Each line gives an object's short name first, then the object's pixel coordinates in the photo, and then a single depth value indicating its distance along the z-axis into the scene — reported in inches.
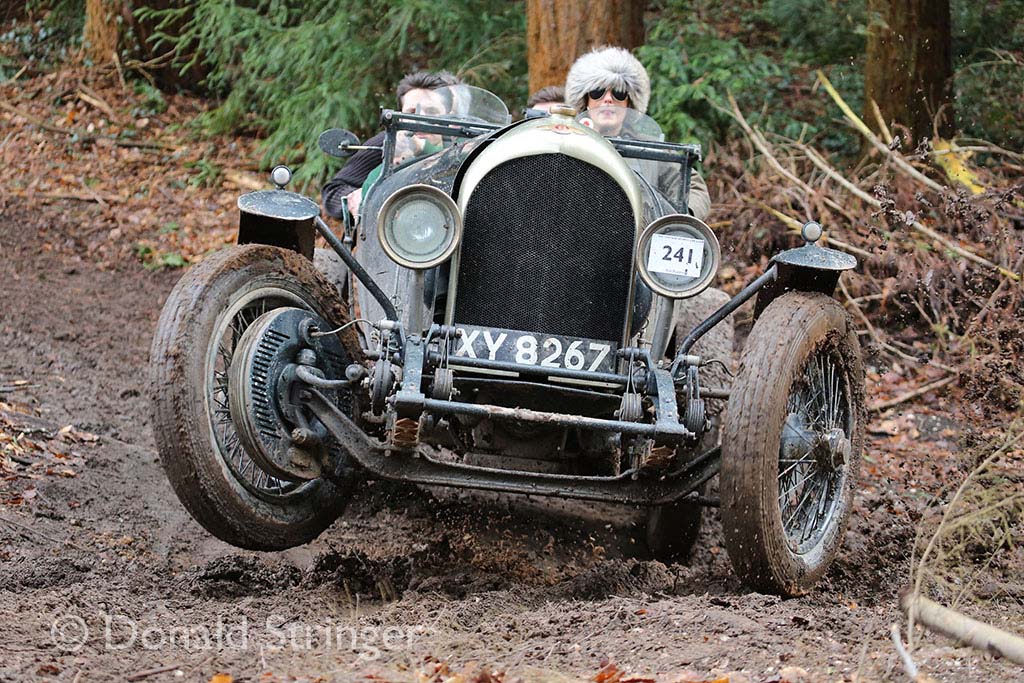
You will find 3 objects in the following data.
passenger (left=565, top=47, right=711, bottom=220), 547.5
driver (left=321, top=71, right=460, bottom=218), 587.5
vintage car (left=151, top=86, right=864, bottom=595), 390.6
